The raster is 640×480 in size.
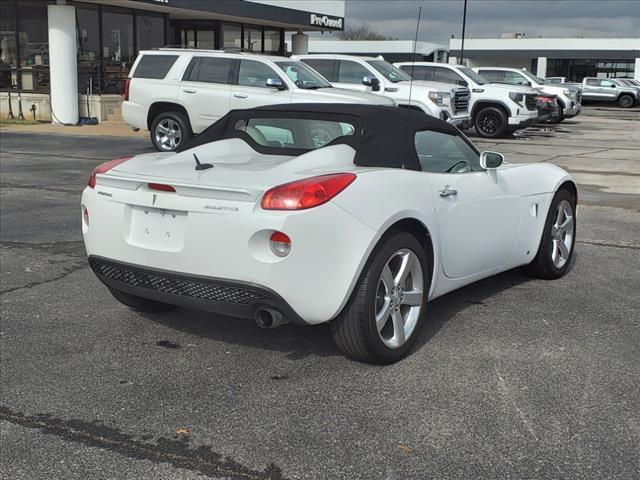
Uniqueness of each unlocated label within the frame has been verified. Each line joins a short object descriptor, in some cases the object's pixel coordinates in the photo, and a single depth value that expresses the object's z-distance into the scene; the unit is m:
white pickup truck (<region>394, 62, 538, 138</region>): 21.08
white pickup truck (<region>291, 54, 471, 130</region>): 17.56
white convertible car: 3.81
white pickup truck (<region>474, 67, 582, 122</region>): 26.50
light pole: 40.51
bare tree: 112.12
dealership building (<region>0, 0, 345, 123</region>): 22.36
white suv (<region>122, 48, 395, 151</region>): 14.61
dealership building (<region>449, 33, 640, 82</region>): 61.38
